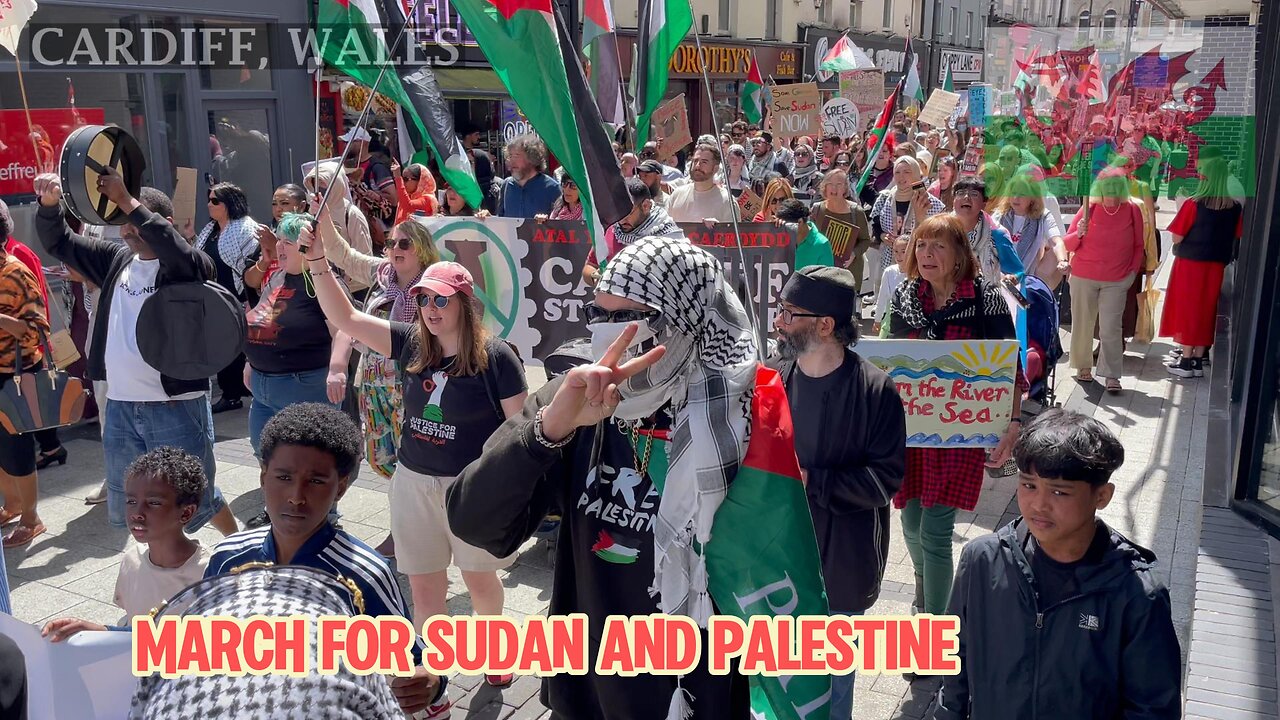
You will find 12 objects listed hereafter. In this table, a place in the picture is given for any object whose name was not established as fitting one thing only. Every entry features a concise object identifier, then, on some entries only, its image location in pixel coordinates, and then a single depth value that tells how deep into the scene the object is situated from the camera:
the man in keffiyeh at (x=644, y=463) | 2.42
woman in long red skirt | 8.70
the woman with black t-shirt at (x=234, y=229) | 7.27
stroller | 6.48
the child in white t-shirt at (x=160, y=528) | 3.46
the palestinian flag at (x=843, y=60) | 18.38
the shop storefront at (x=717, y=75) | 27.73
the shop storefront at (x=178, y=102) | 10.57
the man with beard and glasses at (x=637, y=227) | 5.95
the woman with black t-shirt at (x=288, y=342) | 5.49
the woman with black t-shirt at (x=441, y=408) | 4.04
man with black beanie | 3.51
